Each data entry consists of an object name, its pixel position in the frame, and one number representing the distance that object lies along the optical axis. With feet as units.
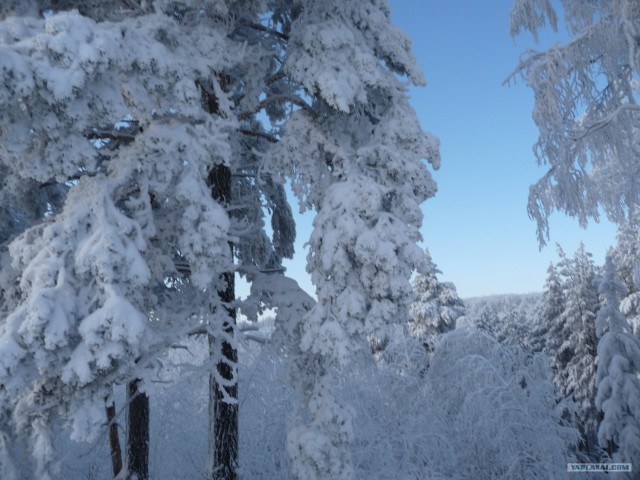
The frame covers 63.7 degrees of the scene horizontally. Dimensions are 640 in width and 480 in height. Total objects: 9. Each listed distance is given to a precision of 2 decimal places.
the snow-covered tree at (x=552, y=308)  89.20
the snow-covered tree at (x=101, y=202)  14.92
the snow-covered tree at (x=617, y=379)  52.37
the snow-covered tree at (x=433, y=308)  91.15
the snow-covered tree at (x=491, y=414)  34.78
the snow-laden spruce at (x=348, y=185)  20.03
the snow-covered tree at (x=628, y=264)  84.33
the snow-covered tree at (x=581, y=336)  81.87
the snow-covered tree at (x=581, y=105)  29.04
